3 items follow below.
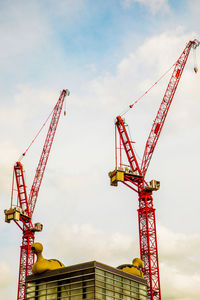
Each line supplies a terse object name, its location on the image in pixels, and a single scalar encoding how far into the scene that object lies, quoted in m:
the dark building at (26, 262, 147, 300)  100.31
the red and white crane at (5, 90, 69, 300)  188.88
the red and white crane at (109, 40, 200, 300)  147.88
